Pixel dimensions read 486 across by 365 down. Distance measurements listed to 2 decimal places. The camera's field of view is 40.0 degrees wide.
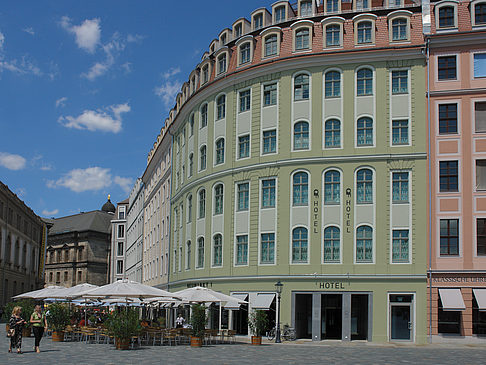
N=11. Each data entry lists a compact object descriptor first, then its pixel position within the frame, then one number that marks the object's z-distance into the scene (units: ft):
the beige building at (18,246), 241.55
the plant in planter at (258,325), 111.77
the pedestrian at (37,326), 85.75
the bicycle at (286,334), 129.39
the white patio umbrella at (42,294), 137.53
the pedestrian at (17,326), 83.31
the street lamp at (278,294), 121.80
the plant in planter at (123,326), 92.58
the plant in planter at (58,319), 111.55
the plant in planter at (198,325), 103.24
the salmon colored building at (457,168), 122.31
